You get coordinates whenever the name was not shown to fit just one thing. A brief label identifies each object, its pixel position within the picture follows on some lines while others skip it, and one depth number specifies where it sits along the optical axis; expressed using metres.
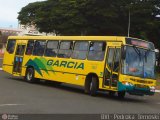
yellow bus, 21.56
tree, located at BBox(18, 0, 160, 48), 62.44
